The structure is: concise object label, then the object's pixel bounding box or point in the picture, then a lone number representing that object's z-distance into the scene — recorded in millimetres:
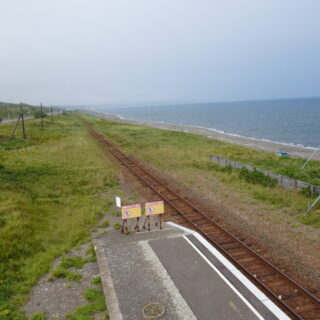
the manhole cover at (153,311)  7127
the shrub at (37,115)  100312
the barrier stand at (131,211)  11999
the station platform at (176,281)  7336
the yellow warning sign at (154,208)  12257
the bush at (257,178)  20562
